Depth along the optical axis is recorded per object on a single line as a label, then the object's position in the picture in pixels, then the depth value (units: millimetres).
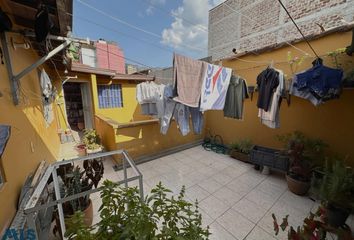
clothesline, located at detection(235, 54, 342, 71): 2911
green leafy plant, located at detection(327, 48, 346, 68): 2500
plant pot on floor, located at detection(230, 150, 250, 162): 3692
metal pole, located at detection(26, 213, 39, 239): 889
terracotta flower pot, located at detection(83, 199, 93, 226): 1782
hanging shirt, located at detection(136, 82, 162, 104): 3879
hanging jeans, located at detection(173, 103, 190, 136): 3145
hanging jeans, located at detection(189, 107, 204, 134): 3178
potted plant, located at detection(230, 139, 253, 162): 3717
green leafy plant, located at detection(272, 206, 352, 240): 1012
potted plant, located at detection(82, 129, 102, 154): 3900
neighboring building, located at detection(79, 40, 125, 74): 10461
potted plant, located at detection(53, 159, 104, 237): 1745
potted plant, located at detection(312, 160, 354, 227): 1776
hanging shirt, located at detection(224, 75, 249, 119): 3258
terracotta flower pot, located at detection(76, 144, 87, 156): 4121
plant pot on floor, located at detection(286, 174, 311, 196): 2484
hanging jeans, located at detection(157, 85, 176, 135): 2939
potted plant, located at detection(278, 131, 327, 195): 2521
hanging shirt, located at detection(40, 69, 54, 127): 3039
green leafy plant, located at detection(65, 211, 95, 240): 774
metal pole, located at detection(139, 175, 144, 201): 1239
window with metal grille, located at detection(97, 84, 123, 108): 5809
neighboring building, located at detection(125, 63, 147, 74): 13873
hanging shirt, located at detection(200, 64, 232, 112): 2623
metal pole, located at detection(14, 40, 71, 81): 1710
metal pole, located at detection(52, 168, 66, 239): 1505
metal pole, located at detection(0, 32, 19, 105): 1581
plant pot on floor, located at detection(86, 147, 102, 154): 3830
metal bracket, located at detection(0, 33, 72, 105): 1592
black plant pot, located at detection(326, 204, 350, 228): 1837
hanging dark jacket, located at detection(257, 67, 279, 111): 2755
